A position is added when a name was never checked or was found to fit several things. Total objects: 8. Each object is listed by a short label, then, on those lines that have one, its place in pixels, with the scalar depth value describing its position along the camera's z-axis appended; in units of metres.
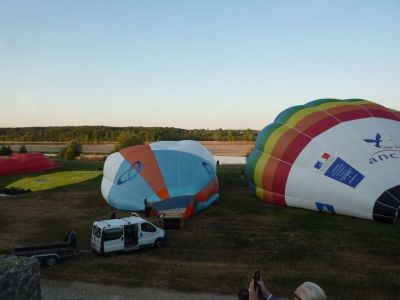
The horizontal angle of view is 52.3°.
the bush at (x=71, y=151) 53.26
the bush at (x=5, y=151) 52.03
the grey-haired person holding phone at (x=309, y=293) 3.76
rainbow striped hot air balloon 15.59
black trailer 13.07
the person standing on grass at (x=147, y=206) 17.81
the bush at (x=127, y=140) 53.09
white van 13.85
